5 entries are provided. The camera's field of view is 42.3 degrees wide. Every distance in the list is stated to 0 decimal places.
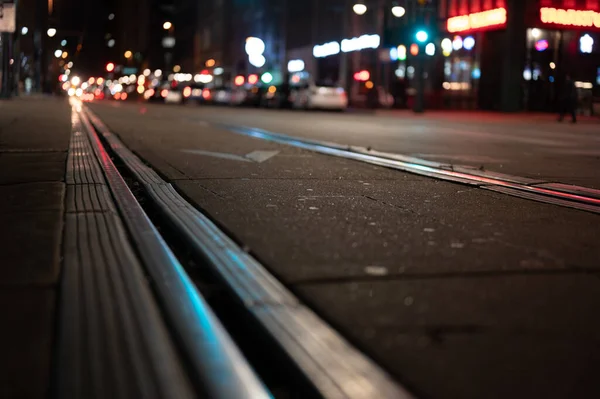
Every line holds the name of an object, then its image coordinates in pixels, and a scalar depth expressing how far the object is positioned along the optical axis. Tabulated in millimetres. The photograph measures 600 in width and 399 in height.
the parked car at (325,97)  39812
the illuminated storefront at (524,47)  35812
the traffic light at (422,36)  34312
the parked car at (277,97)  45381
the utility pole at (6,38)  34750
